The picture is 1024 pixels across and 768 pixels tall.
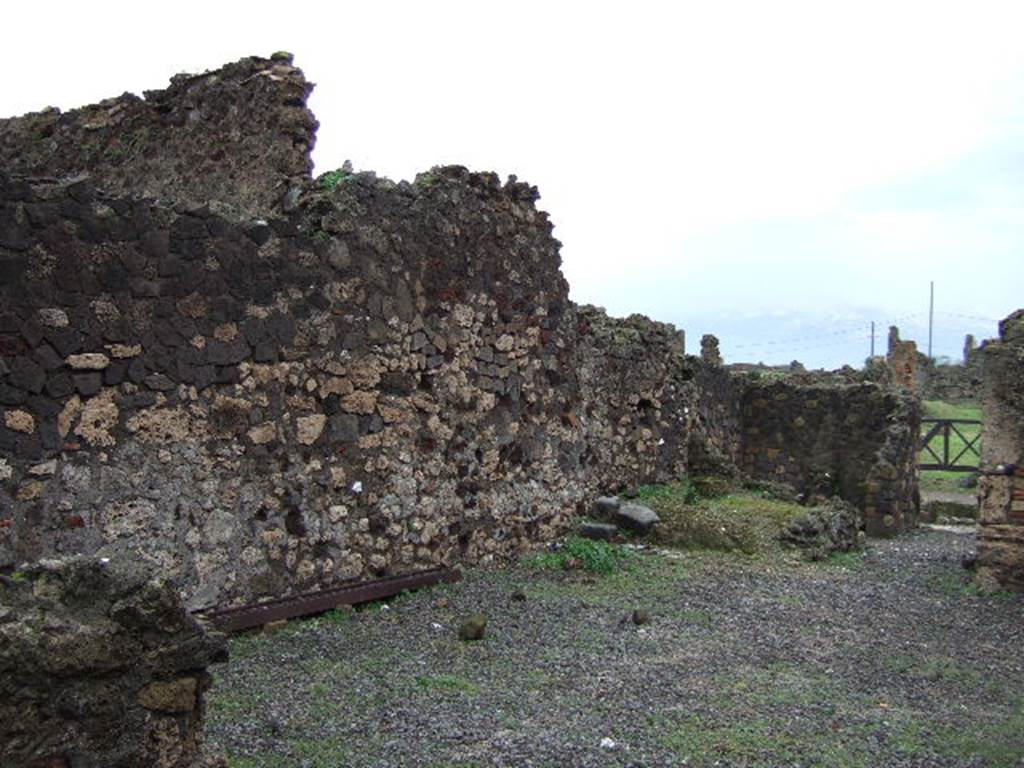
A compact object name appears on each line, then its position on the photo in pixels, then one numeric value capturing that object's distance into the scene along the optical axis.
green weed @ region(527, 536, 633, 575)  10.11
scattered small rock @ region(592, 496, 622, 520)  11.89
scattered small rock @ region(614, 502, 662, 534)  11.53
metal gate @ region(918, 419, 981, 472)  23.34
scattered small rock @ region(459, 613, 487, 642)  7.48
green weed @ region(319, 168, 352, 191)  8.60
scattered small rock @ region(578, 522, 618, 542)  11.38
